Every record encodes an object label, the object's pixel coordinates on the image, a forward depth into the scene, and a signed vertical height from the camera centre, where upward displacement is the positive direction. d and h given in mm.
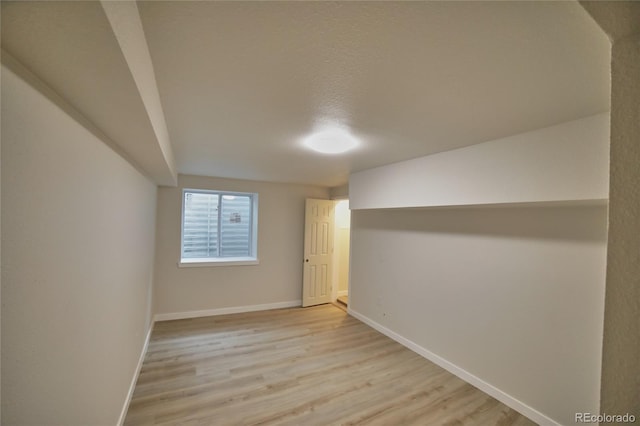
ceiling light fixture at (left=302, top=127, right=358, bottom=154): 1946 +603
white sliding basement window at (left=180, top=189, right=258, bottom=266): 4359 -343
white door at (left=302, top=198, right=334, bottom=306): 4766 -806
